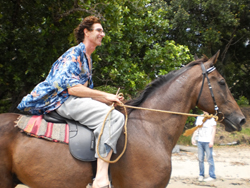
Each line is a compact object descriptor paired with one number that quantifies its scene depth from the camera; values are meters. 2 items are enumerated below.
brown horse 2.27
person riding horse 2.26
